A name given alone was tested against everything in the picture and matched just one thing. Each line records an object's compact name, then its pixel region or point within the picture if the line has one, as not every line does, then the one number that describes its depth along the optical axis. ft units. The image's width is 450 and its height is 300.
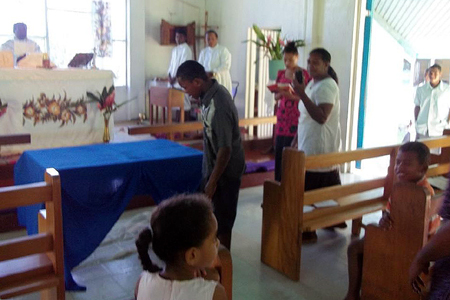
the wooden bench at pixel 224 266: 5.33
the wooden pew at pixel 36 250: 6.94
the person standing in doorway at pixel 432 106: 18.69
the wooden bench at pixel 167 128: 13.66
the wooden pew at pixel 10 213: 12.25
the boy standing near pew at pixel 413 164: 8.21
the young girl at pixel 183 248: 4.36
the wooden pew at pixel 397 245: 7.19
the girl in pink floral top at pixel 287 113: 14.61
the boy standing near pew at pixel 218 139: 9.57
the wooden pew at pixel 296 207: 10.27
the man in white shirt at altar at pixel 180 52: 31.12
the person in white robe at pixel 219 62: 26.25
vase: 18.62
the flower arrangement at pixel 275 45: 21.50
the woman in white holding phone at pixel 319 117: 11.19
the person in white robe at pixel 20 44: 19.54
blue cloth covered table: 9.52
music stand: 20.39
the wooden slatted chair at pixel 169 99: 27.78
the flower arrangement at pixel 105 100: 19.17
